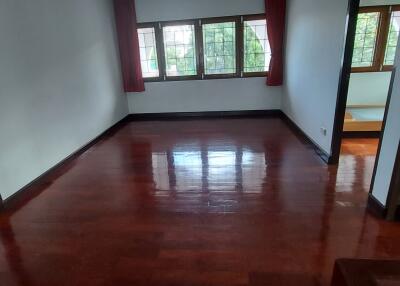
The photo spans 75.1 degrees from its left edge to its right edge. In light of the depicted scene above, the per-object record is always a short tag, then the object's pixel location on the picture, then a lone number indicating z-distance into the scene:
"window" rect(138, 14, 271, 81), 5.04
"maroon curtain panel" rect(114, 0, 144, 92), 4.95
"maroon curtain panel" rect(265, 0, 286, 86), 4.72
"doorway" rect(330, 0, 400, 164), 4.51
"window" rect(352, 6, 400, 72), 4.55
